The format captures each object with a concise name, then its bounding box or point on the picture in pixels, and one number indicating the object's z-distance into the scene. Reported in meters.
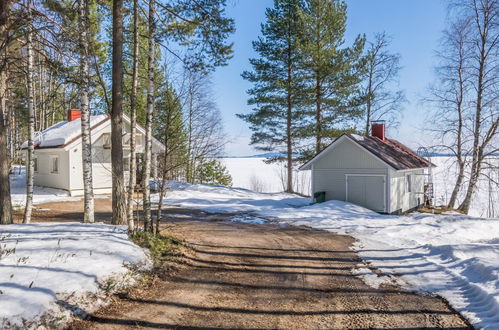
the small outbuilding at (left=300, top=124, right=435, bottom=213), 16.44
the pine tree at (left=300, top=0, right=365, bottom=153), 21.22
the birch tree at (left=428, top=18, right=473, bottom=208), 18.44
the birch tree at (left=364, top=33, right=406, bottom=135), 25.52
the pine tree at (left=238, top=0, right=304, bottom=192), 22.30
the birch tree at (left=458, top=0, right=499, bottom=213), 17.09
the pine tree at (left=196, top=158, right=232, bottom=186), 30.95
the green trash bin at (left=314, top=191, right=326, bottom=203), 17.98
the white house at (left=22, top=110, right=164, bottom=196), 18.86
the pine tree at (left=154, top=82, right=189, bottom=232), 7.05
